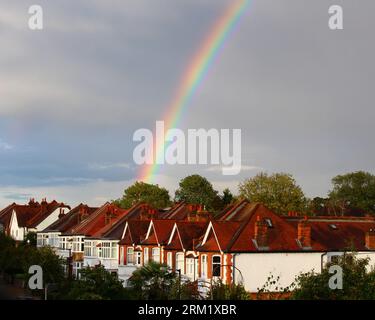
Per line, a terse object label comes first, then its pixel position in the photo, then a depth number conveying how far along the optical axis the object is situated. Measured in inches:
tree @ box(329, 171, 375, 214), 5757.9
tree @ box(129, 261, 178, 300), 1749.5
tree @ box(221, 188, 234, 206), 4942.9
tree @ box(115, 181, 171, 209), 5177.2
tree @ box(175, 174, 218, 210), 5502.0
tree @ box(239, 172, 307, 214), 3750.0
